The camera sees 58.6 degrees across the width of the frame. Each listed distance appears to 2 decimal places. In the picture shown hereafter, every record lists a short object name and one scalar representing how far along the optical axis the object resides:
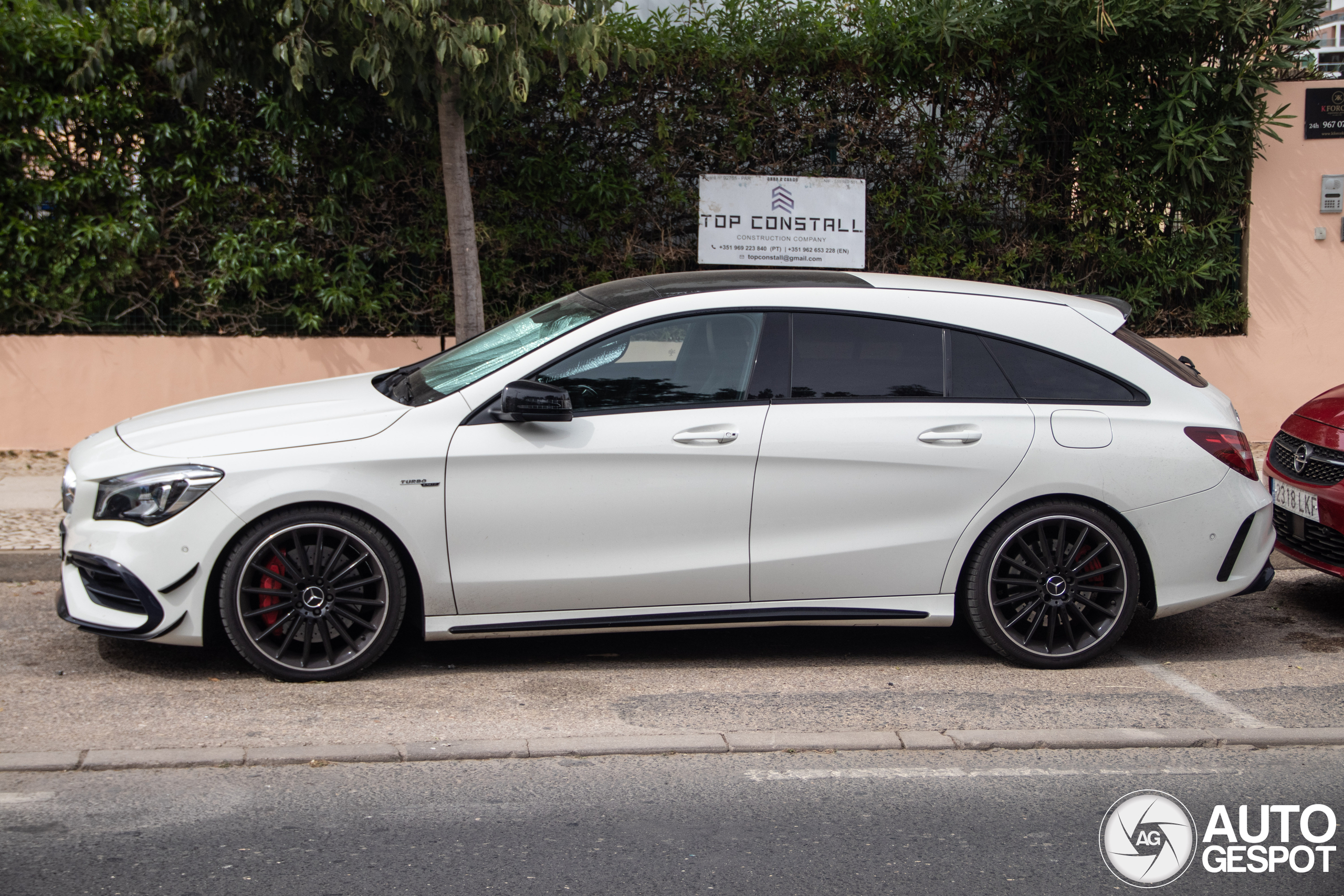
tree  6.84
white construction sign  9.60
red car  5.73
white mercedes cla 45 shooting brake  4.65
